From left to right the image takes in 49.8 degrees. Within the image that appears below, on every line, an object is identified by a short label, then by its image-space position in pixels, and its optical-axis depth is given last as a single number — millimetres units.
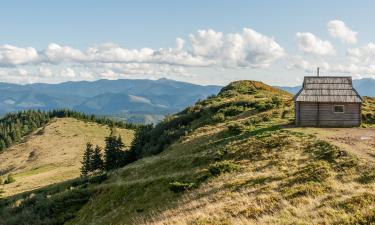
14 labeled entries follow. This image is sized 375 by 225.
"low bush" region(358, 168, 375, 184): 23006
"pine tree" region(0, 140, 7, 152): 177825
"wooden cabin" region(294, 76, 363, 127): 45000
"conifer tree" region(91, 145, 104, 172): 86750
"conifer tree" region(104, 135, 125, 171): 77625
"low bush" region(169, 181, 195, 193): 29720
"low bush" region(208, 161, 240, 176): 31131
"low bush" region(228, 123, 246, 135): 47750
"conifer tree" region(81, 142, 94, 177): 88875
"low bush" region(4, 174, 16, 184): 97062
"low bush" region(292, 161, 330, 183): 24641
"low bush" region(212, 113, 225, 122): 62444
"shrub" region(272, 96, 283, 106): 63662
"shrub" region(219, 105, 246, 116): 64562
